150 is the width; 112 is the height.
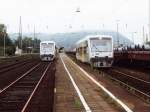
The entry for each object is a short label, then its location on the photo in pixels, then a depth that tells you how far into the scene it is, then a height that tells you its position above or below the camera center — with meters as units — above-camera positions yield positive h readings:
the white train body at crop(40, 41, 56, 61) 71.38 -0.38
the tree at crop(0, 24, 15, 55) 111.75 +1.66
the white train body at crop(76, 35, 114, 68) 42.91 -0.23
